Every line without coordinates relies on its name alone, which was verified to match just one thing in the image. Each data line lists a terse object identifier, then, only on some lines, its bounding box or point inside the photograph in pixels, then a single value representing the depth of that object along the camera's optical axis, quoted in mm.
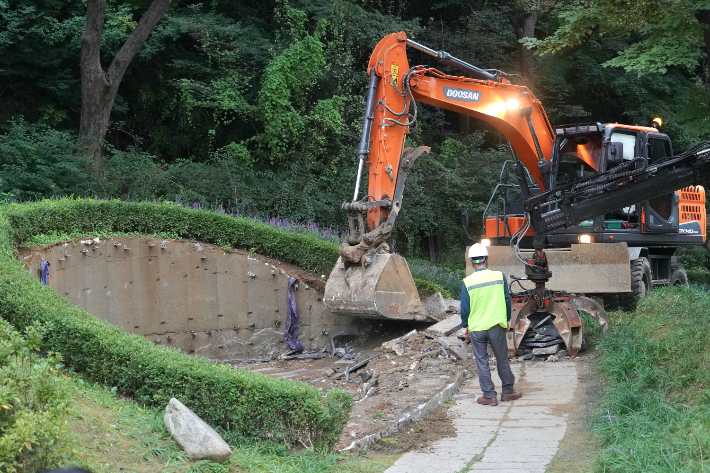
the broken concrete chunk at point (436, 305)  11734
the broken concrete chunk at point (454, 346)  9836
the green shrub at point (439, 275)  15656
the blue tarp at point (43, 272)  9719
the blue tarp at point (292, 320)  12523
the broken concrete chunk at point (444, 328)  10453
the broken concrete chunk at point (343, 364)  10688
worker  7828
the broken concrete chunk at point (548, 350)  9828
